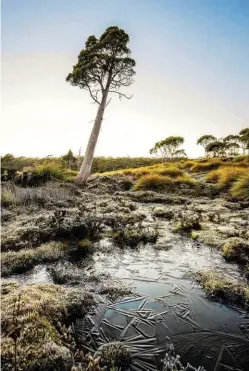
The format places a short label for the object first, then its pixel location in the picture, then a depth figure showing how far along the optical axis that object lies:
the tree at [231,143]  45.32
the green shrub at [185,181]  13.91
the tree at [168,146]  45.28
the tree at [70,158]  32.59
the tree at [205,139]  50.44
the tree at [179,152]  49.14
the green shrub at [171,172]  16.16
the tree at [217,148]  44.38
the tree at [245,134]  35.22
